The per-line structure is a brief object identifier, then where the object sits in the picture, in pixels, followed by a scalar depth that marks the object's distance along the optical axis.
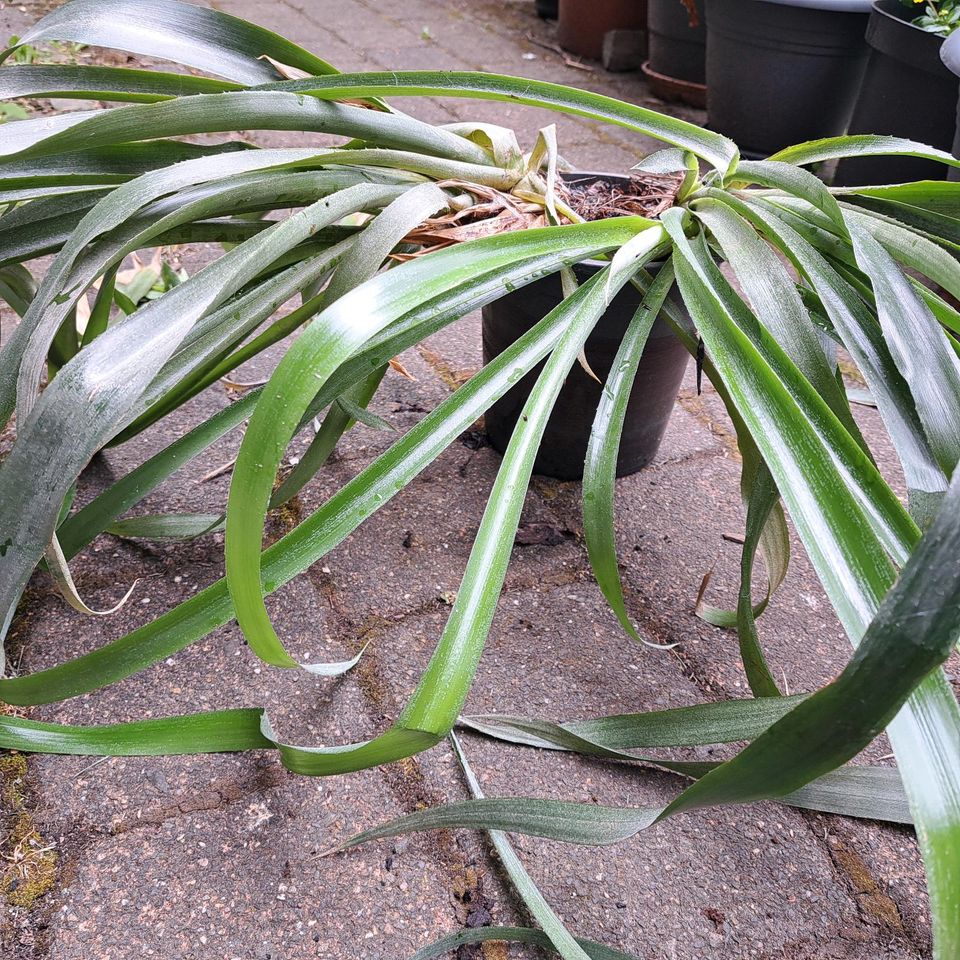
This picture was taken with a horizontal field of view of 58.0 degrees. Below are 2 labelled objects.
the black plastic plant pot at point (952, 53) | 1.41
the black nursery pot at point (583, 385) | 1.03
